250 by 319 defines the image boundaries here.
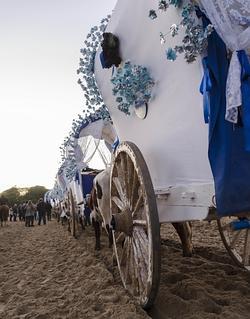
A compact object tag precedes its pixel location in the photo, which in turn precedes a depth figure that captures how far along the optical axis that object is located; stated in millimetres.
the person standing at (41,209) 22370
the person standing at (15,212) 31122
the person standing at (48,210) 26062
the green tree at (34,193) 70875
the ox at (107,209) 4348
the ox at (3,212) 19603
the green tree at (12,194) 69688
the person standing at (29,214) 20969
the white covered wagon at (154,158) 2320
